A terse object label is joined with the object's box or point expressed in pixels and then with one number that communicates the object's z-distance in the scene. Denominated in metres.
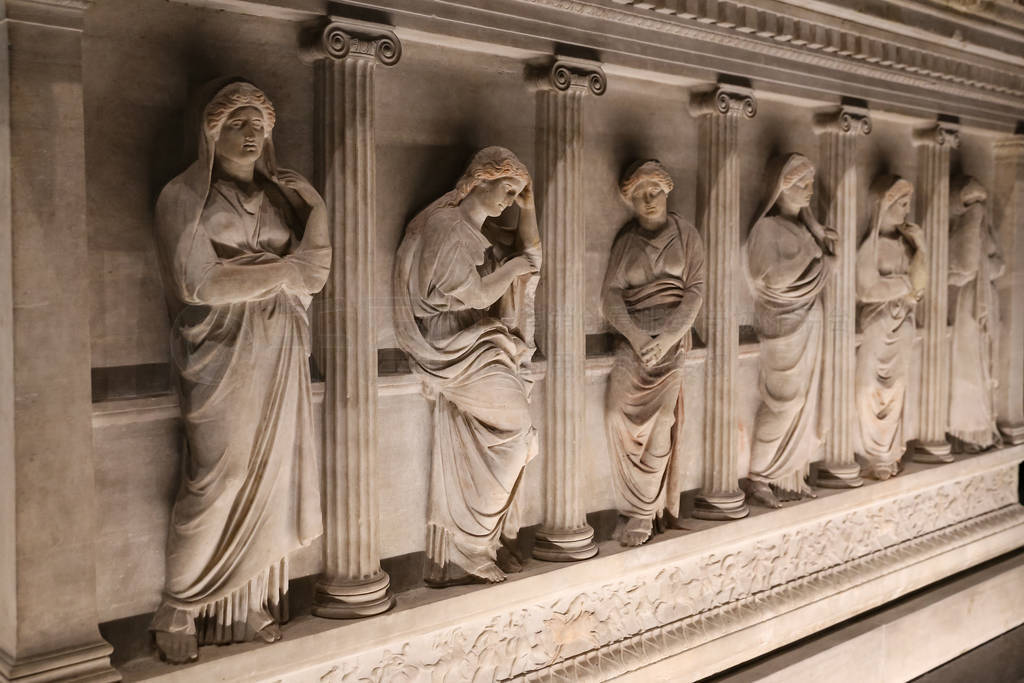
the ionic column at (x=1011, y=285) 8.56
